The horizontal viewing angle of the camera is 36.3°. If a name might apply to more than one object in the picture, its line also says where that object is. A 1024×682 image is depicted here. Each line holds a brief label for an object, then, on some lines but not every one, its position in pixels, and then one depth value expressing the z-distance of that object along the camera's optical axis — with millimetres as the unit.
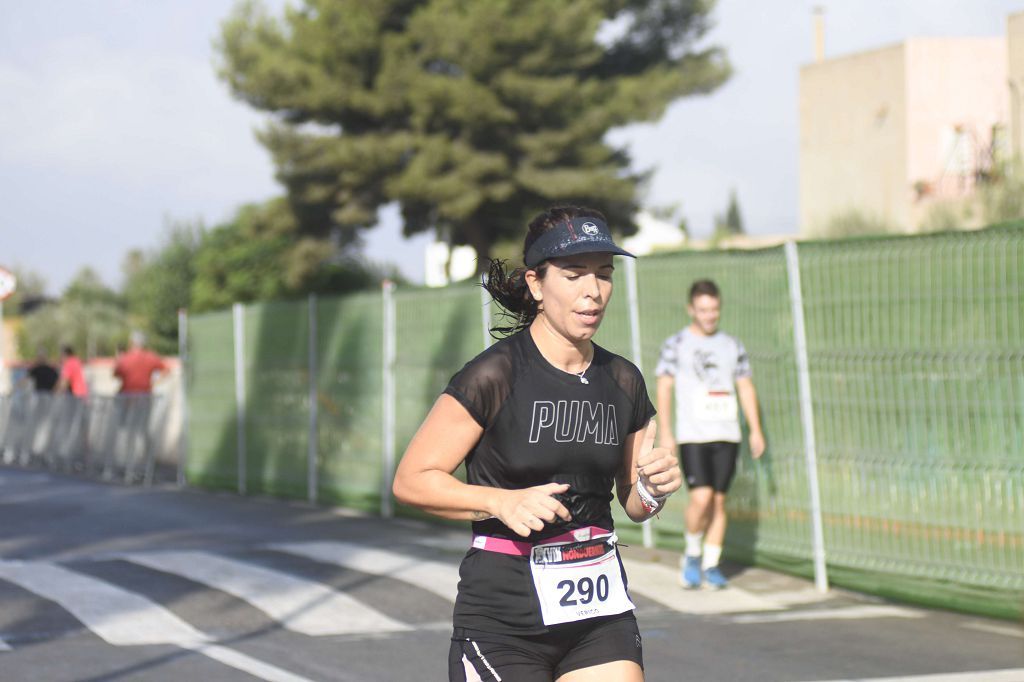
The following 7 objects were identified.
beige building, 49469
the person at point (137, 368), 21672
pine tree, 37375
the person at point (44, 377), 27203
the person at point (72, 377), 26047
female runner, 4324
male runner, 10219
